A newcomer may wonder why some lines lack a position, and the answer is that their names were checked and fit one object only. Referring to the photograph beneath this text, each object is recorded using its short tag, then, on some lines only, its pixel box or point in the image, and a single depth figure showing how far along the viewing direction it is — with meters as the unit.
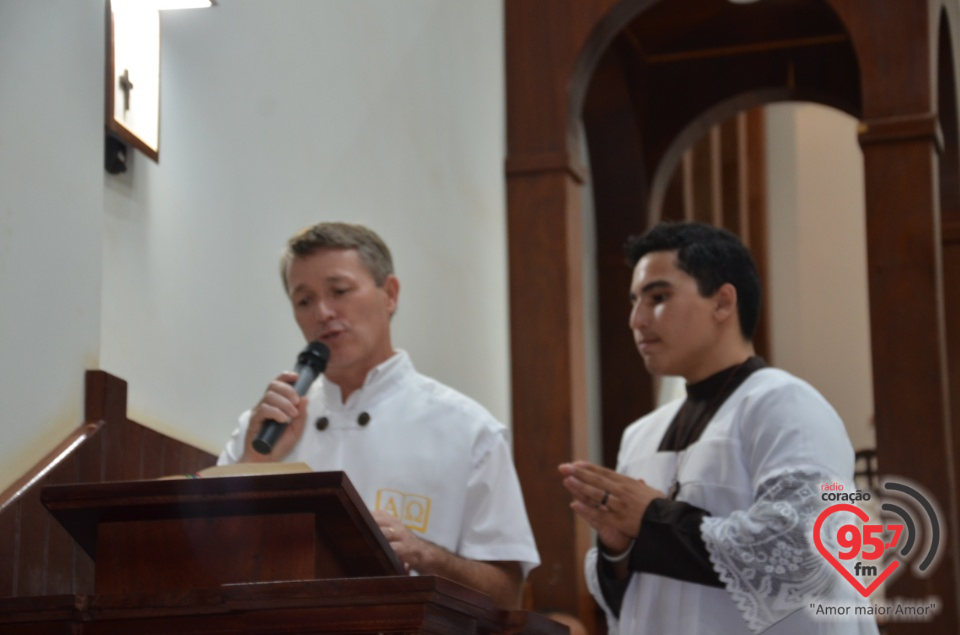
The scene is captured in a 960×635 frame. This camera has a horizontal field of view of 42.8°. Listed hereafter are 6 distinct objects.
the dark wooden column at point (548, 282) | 5.34
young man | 3.04
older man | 3.04
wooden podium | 1.84
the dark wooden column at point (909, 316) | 5.18
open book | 2.11
